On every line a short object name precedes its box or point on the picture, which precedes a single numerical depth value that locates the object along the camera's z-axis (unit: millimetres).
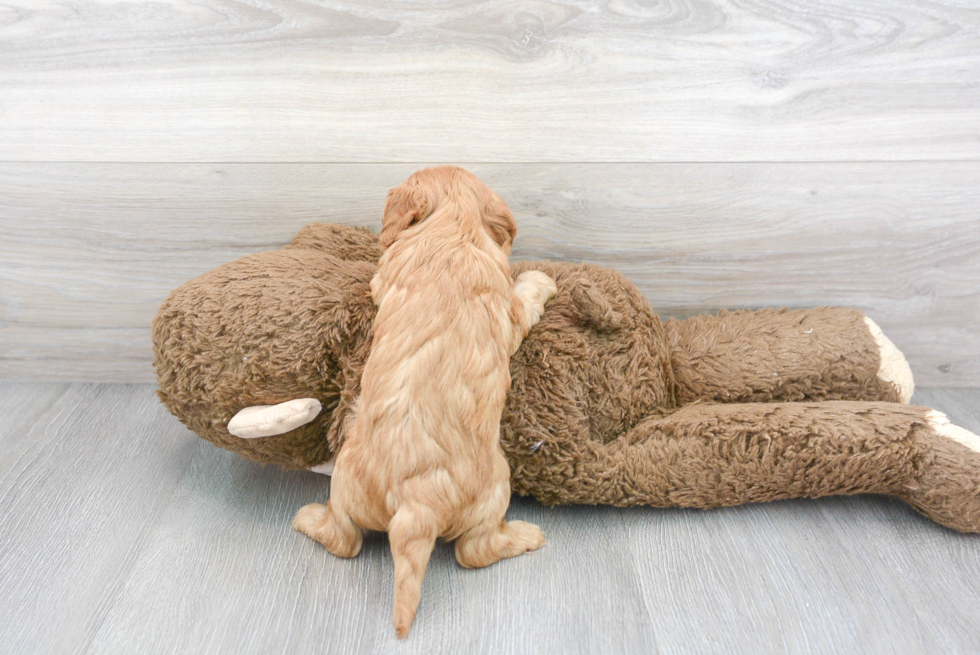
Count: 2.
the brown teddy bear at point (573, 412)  990
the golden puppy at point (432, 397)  868
